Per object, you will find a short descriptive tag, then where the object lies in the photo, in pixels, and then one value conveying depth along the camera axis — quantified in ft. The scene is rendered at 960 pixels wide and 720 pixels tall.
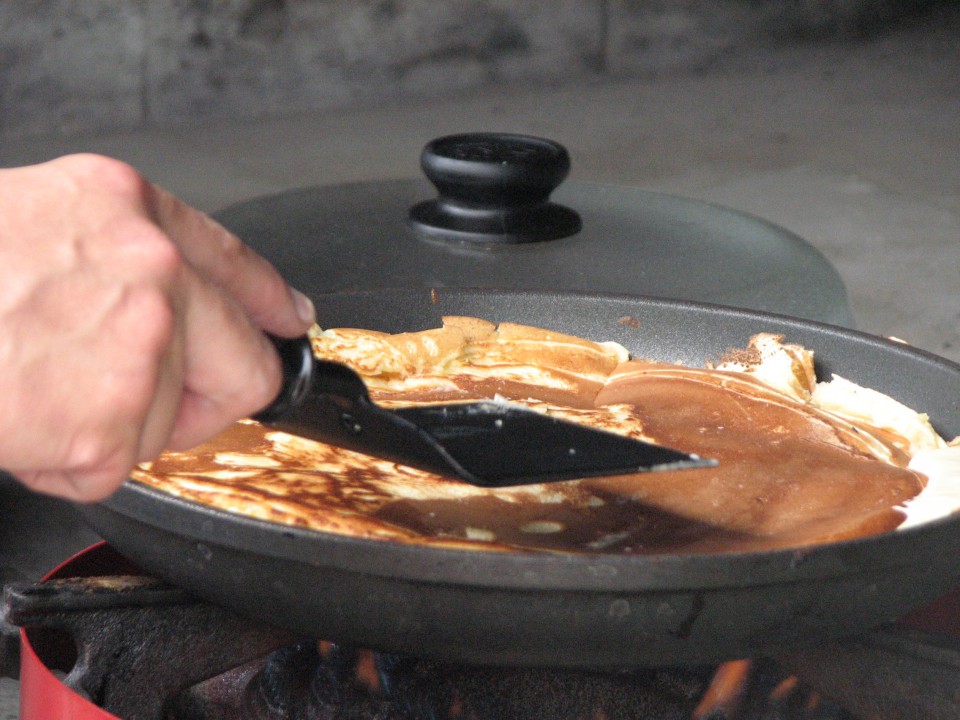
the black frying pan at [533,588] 3.40
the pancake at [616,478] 3.55
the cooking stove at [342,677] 3.62
